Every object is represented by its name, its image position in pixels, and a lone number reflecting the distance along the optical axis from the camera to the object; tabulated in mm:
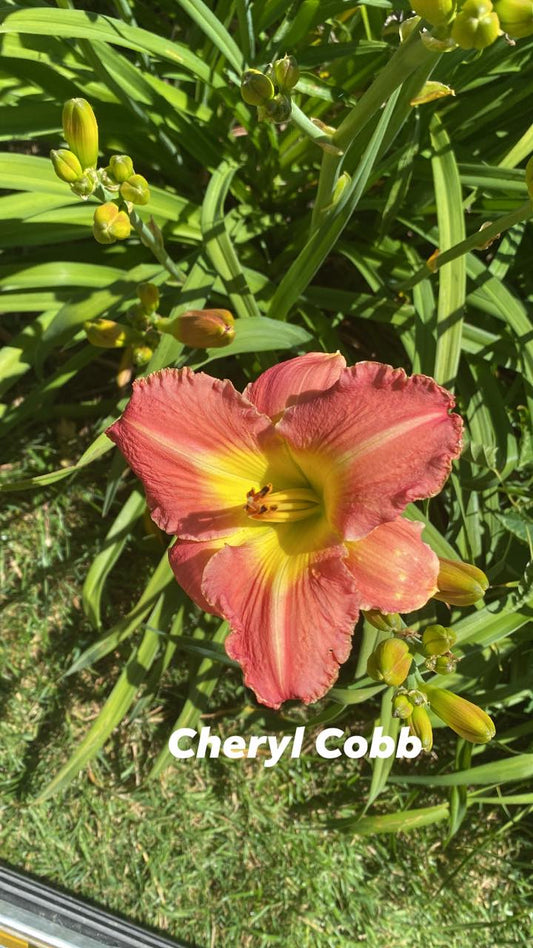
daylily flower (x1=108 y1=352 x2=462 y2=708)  297
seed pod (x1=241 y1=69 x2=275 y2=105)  291
